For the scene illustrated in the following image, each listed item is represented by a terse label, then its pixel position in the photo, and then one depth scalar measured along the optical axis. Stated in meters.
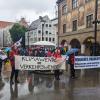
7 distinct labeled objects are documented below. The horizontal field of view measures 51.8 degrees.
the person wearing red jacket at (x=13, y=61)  5.05
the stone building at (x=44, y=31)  33.03
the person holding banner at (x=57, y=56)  5.59
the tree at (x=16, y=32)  32.50
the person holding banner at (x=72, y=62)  5.86
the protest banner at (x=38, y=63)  5.23
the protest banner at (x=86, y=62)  6.18
